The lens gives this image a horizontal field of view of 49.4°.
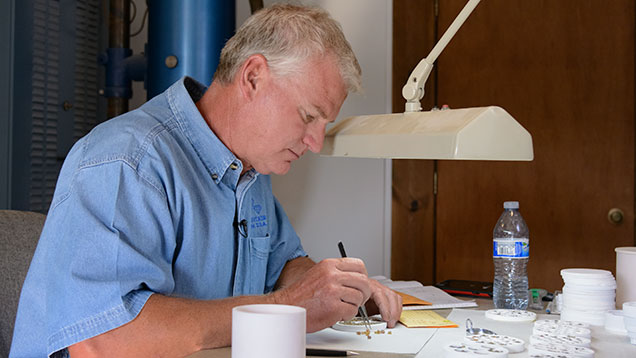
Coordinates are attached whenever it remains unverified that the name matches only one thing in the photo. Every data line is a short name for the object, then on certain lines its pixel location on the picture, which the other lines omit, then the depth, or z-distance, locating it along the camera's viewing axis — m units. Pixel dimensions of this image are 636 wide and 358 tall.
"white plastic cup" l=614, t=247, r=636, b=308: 1.58
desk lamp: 1.13
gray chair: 1.39
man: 1.09
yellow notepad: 1.40
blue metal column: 2.41
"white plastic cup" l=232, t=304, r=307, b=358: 0.81
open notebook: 1.61
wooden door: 2.69
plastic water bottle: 1.66
